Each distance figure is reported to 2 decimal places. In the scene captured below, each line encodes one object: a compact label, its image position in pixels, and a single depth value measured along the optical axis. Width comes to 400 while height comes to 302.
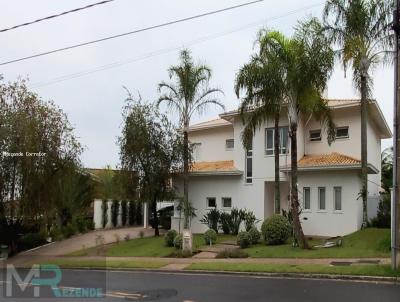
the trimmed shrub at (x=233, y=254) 21.42
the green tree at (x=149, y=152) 29.70
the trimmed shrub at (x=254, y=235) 24.34
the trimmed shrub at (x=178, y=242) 24.91
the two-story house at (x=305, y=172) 26.37
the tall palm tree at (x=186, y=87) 26.33
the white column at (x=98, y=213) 38.25
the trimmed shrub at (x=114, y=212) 39.19
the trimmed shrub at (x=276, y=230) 23.56
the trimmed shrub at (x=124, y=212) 40.25
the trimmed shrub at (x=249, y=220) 28.23
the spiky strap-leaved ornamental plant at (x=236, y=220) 28.81
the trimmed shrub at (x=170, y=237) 26.27
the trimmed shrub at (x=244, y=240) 24.00
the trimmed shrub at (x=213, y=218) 29.69
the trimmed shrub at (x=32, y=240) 30.82
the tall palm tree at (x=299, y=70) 21.20
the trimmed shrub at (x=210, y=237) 25.80
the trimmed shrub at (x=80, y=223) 36.03
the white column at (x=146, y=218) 36.44
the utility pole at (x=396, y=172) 14.77
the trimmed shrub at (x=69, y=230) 34.38
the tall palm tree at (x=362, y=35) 22.77
